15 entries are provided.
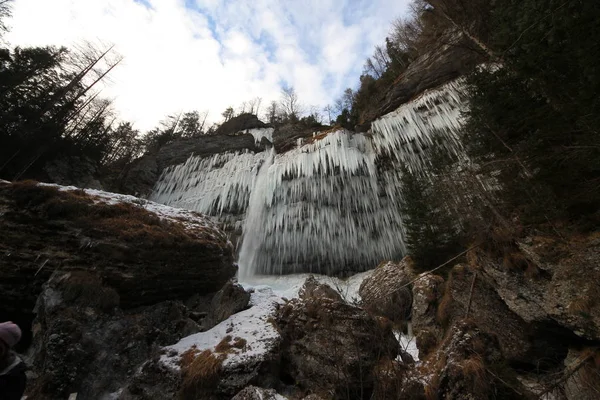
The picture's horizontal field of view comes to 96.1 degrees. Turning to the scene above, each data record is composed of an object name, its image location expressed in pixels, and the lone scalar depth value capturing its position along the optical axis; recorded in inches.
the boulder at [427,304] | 300.4
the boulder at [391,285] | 311.5
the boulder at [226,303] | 286.8
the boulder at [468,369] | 134.3
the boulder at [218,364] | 185.2
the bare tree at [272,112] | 1604.3
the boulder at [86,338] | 193.6
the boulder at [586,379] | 153.9
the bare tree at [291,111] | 1450.8
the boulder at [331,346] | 175.2
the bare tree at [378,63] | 1311.5
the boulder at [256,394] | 144.3
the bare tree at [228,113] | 1662.4
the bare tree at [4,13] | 449.8
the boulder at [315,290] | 297.4
